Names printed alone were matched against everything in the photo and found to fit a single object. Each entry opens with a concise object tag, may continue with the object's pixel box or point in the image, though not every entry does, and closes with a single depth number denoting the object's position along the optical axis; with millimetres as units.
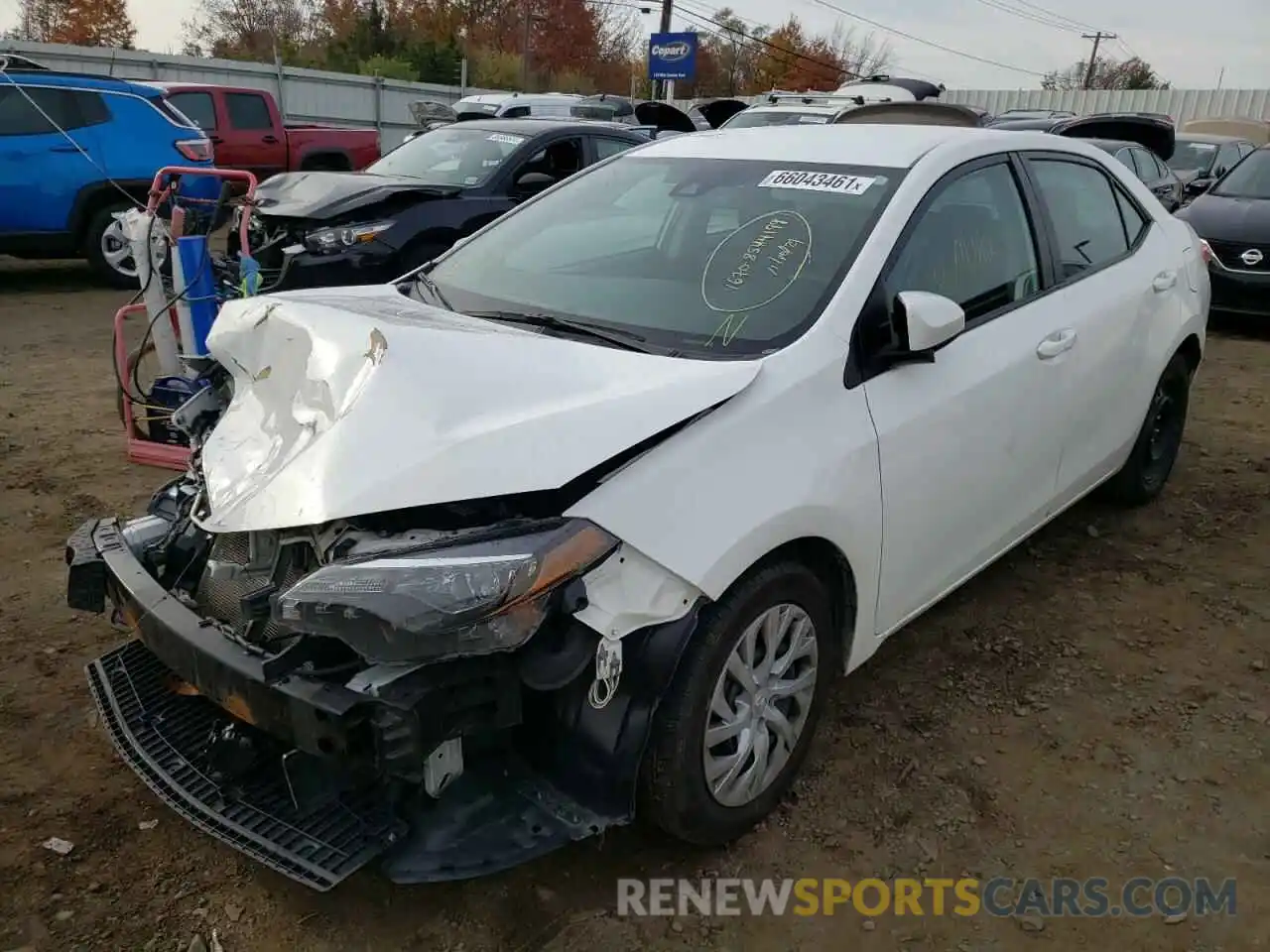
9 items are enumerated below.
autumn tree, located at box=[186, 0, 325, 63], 47281
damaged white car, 2043
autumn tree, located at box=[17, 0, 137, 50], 37719
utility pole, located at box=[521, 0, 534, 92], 40875
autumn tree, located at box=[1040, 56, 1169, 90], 60125
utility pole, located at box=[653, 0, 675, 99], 32531
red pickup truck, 13875
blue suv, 9078
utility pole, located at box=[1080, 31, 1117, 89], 62281
